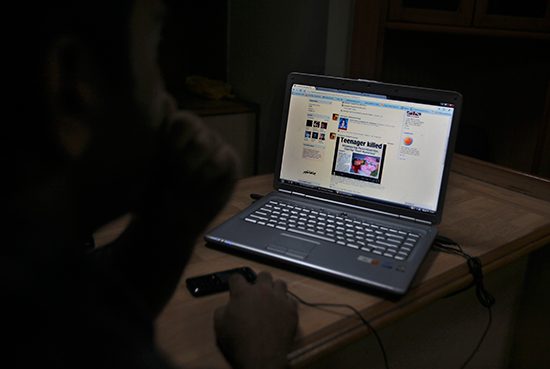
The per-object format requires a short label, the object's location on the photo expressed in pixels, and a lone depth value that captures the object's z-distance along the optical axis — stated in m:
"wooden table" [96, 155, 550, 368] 0.55
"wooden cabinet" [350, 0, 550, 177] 1.27
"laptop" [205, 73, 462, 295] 0.74
